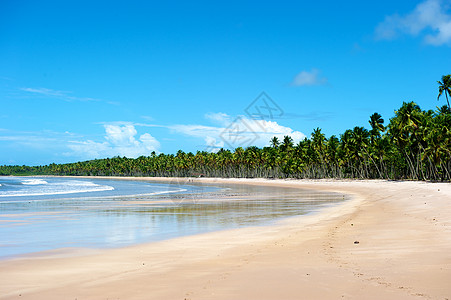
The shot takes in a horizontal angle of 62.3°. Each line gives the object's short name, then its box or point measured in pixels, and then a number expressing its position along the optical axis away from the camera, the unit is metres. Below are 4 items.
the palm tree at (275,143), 152.35
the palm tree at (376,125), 84.06
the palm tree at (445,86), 66.31
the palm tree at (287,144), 134.76
